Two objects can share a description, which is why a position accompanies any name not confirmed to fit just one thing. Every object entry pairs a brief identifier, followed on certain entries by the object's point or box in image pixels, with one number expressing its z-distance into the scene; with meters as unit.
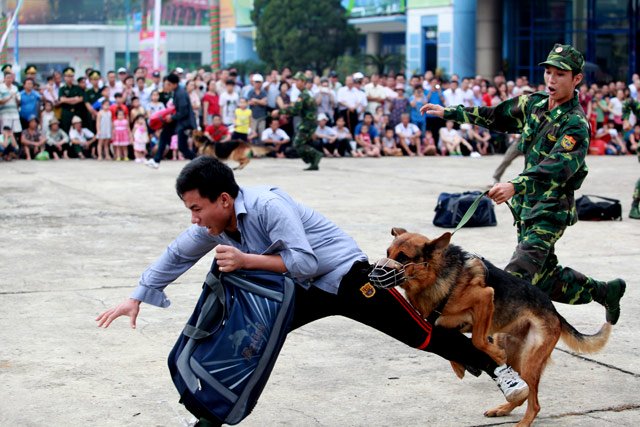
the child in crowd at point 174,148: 20.45
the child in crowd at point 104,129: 19.61
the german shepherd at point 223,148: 17.38
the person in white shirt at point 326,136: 21.14
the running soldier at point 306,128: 17.69
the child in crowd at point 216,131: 19.27
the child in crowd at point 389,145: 21.62
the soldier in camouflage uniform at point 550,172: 5.12
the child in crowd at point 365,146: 21.30
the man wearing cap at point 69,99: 19.58
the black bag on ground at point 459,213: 10.93
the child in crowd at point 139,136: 19.66
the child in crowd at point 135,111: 19.70
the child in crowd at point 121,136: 19.56
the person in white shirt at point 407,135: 21.78
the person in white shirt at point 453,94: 22.19
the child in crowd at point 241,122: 20.05
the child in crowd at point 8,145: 18.95
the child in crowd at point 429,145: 21.88
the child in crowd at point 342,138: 21.34
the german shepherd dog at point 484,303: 4.34
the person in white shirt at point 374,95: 22.11
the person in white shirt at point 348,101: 21.59
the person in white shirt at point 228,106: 20.39
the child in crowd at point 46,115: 19.42
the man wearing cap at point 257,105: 20.67
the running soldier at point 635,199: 11.65
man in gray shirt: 3.86
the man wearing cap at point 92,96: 19.86
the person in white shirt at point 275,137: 20.89
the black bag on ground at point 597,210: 11.34
